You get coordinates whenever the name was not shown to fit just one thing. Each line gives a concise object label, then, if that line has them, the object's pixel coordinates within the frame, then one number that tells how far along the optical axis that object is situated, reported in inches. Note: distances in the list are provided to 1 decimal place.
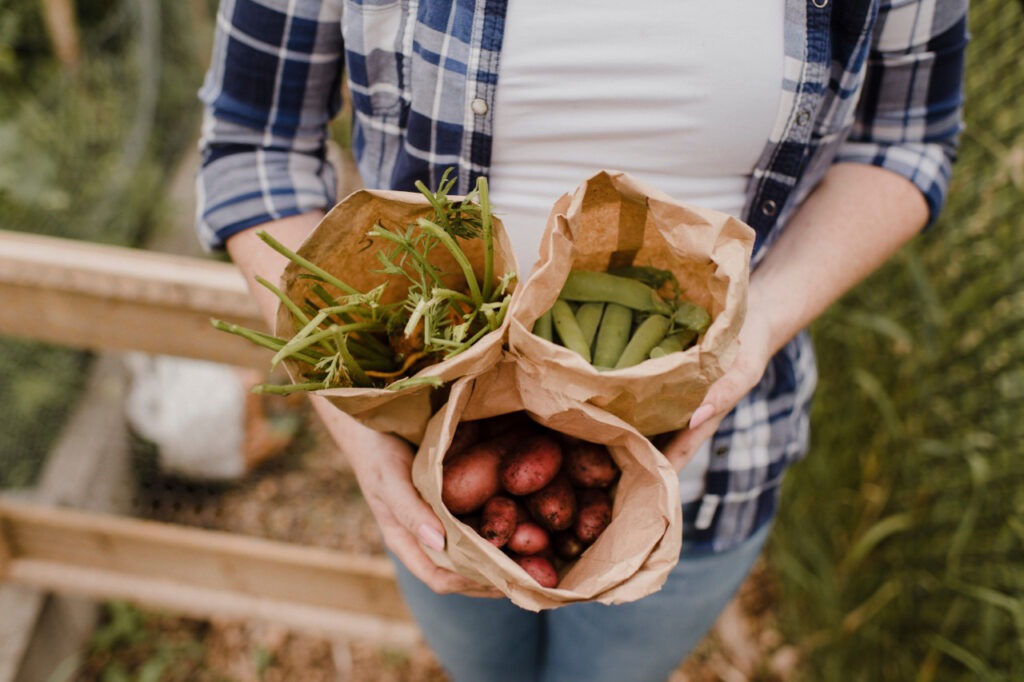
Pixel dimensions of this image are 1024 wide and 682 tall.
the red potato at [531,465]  33.3
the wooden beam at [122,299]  53.9
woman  33.6
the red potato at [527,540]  33.6
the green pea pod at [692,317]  32.3
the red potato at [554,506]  33.8
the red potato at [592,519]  34.5
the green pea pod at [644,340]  32.9
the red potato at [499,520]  32.9
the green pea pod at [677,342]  32.6
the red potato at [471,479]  33.2
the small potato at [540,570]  32.7
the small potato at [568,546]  34.8
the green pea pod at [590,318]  33.6
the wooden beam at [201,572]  76.7
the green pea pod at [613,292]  34.3
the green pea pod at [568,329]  32.2
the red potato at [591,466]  34.9
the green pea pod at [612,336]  33.2
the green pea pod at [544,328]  32.2
